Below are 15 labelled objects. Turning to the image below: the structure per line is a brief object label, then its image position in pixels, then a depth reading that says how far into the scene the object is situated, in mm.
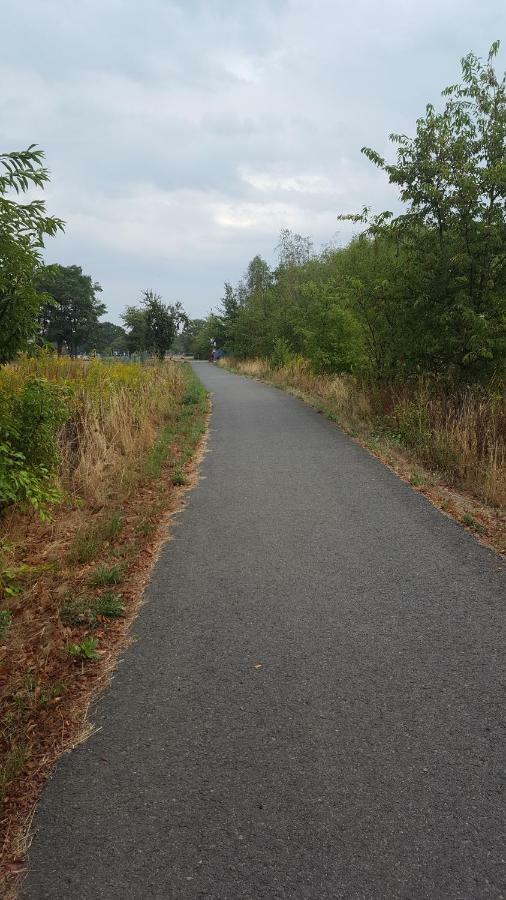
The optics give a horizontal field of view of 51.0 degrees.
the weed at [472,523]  5461
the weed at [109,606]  3859
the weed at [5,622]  3506
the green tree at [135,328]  25995
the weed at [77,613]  3745
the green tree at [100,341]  71500
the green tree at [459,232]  8922
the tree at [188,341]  107500
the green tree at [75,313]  62625
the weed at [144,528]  5437
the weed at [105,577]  4320
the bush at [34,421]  4055
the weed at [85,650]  3344
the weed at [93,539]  4766
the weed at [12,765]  2316
